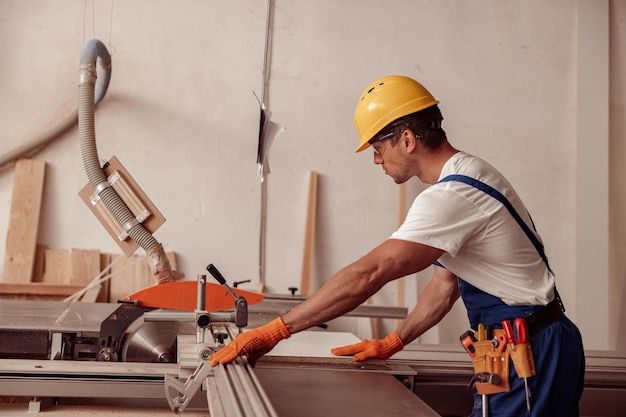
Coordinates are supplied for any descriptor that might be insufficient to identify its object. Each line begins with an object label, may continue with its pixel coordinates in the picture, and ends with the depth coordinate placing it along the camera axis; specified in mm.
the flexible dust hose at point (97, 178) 2734
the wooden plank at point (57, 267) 4008
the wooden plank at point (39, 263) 4035
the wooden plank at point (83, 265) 3998
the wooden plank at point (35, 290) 3816
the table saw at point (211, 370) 1599
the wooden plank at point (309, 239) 4250
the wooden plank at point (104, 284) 3989
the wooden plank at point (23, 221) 3959
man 1646
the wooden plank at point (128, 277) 4035
